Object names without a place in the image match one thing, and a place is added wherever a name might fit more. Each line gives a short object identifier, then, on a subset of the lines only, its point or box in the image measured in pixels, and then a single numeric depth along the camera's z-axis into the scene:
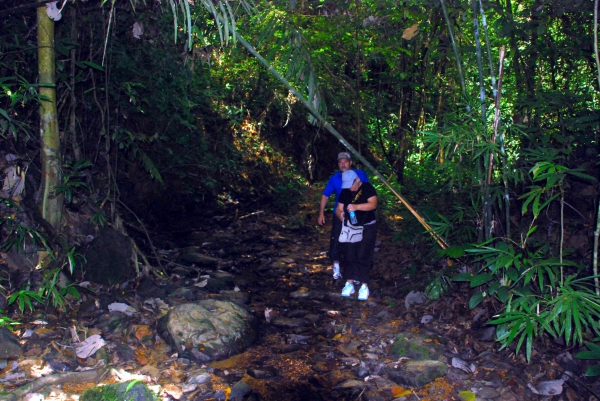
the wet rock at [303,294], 6.64
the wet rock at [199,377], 4.44
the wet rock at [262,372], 4.60
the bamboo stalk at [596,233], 4.29
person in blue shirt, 6.46
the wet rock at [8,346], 4.45
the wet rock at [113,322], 5.08
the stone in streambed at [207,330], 4.91
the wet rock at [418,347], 4.86
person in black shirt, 6.28
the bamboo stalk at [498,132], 5.00
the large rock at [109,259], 5.86
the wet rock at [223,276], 6.93
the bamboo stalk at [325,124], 5.15
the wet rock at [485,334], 5.04
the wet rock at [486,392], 4.25
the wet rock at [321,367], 4.76
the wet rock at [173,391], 4.22
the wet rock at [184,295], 5.99
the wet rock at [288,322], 5.73
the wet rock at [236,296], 6.26
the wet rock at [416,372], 4.46
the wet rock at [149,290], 5.91
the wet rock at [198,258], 7.69
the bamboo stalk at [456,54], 5.37
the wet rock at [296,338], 5.34
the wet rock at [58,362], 4.41
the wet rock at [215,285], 6.48
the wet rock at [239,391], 4.25
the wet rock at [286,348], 5.12
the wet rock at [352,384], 4.46
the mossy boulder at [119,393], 3.98
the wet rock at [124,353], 4.68
